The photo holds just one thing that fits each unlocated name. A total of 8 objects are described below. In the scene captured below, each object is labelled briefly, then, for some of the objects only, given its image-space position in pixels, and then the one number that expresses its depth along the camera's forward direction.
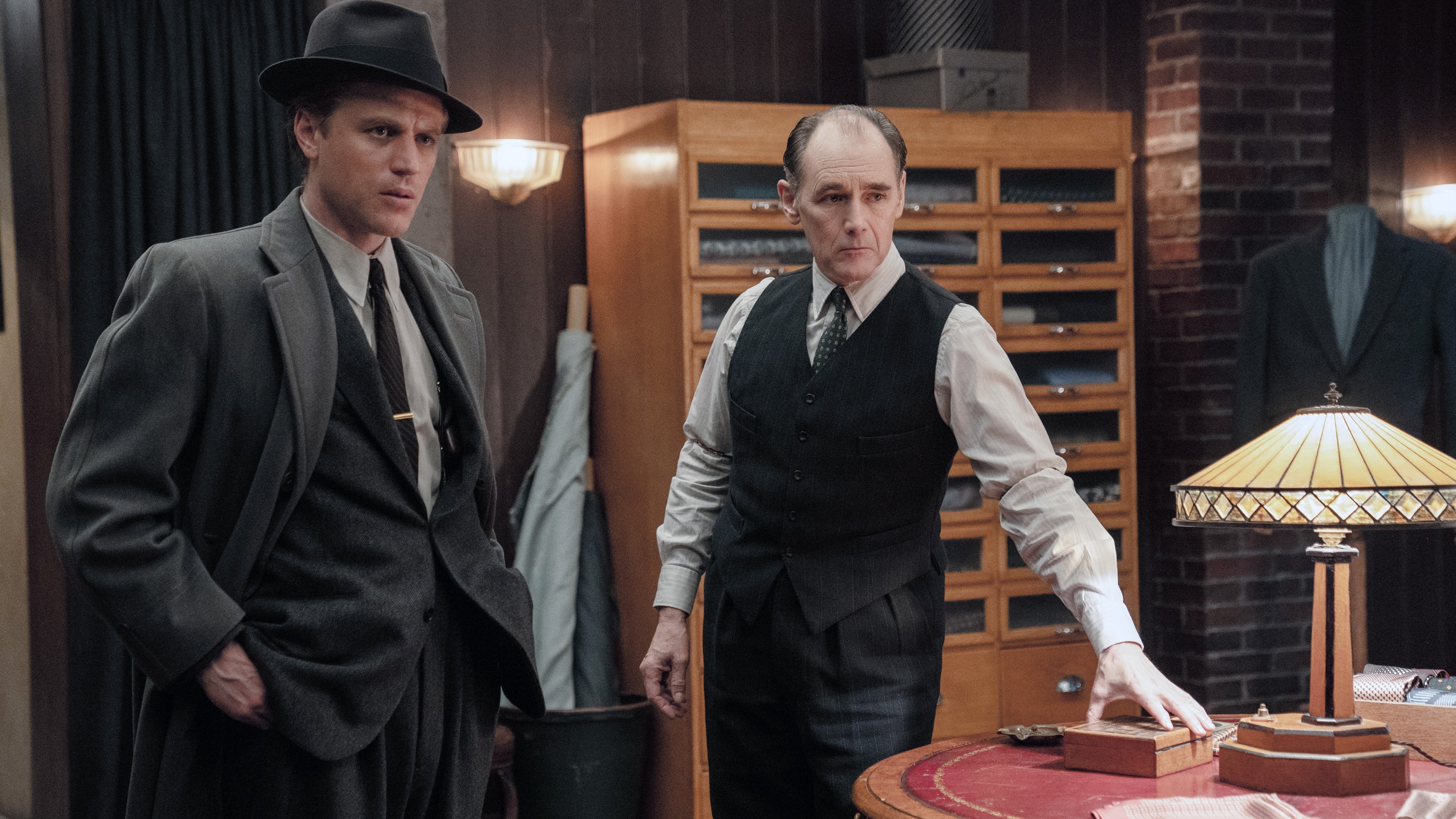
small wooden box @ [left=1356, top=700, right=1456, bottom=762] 1.91
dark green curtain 3.42
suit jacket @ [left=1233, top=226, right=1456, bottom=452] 4.09
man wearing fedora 1.66
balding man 2.04
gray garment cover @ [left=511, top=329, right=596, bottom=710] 4.00
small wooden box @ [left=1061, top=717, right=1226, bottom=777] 1.70
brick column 4.60
